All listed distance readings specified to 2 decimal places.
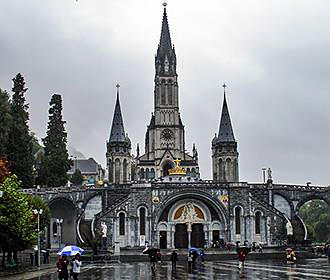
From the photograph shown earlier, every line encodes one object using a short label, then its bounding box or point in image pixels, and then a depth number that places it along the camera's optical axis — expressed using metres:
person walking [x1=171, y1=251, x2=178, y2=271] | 38.31
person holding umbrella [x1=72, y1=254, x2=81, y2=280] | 25.30
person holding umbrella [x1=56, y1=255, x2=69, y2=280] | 24.72
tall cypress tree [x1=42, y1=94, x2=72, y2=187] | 78.19
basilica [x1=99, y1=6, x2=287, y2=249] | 72.38
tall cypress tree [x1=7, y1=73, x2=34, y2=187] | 68.12
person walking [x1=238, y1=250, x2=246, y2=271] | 33.47
